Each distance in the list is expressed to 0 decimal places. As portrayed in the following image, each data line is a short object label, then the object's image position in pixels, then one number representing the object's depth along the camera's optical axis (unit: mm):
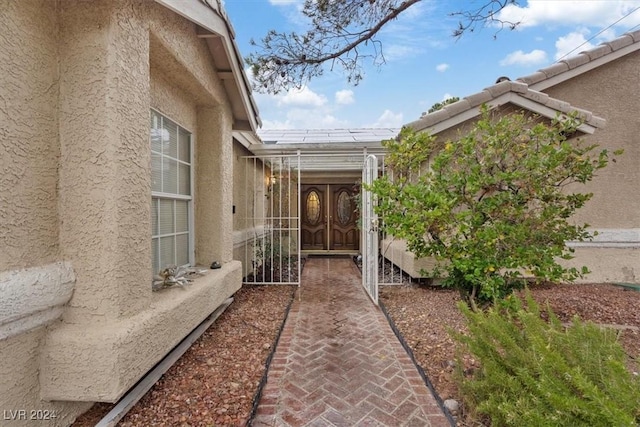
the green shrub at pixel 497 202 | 4508
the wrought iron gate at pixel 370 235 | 6477
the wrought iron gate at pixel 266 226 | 8141
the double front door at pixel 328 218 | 13867
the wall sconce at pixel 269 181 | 10648
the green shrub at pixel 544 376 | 1722
